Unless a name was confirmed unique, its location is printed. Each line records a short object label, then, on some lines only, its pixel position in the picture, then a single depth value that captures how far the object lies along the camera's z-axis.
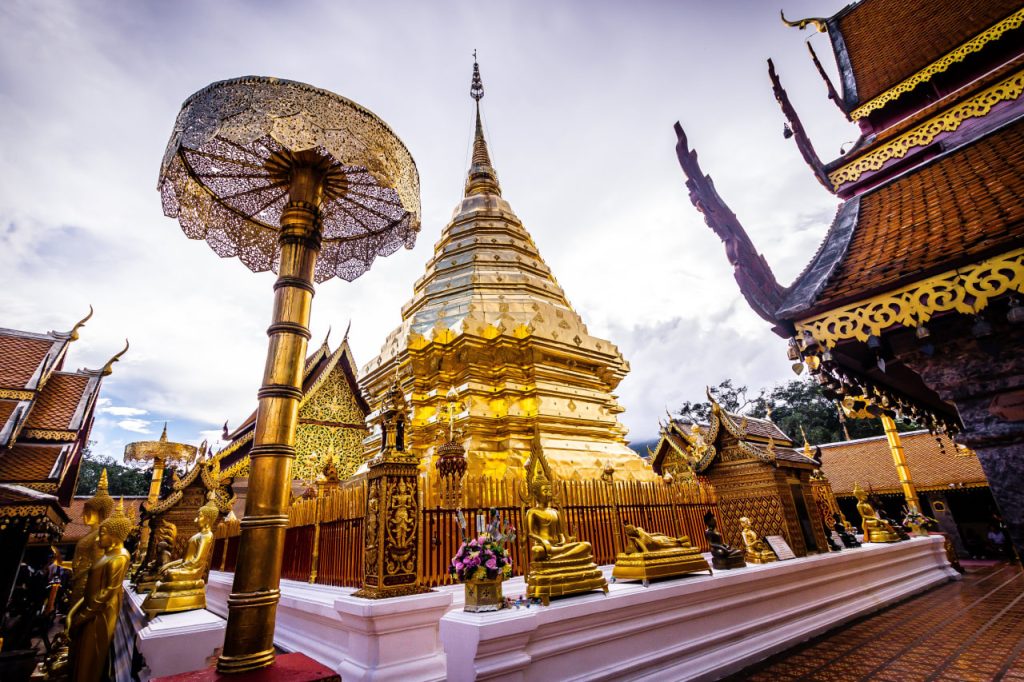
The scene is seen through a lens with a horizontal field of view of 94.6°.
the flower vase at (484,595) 3.11
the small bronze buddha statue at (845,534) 7.12
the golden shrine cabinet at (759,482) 6.06
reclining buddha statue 4.09
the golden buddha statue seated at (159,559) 6.16
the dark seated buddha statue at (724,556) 5.01
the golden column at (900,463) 13.83
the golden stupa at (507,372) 7.92
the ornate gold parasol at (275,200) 2.12
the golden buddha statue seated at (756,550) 5.39
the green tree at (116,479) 31.88
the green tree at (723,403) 42.41
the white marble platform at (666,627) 2.84
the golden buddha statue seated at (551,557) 3.43
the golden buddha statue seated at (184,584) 4.46
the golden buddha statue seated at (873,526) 8.09
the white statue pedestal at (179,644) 3.30
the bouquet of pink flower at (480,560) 3.19
